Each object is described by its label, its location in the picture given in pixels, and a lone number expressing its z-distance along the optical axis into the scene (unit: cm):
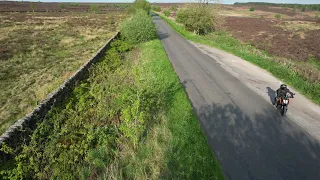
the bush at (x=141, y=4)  4836
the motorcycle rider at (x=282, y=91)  817
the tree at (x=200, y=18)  2829
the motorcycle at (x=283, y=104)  811
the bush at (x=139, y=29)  2096
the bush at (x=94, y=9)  8263
